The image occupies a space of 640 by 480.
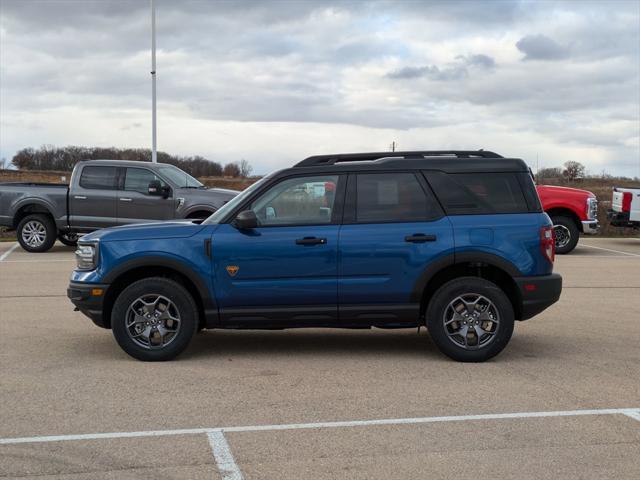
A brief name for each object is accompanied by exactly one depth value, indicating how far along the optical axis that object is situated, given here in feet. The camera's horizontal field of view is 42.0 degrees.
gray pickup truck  56.34
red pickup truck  59.98
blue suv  23.75
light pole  95.59
